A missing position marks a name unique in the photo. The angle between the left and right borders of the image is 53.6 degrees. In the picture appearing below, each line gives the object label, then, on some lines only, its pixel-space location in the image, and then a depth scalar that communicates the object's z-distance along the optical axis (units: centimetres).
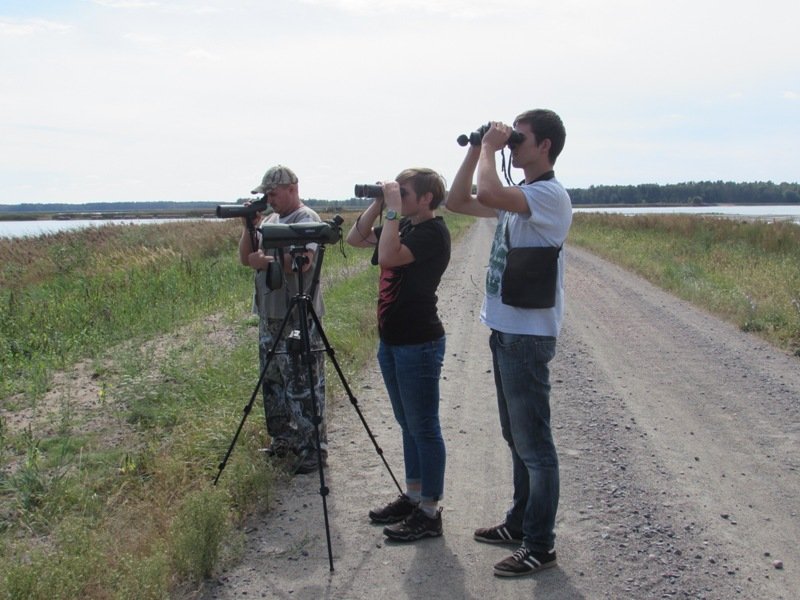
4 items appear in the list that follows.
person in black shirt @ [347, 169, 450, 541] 388
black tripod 407
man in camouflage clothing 482
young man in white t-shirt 335
